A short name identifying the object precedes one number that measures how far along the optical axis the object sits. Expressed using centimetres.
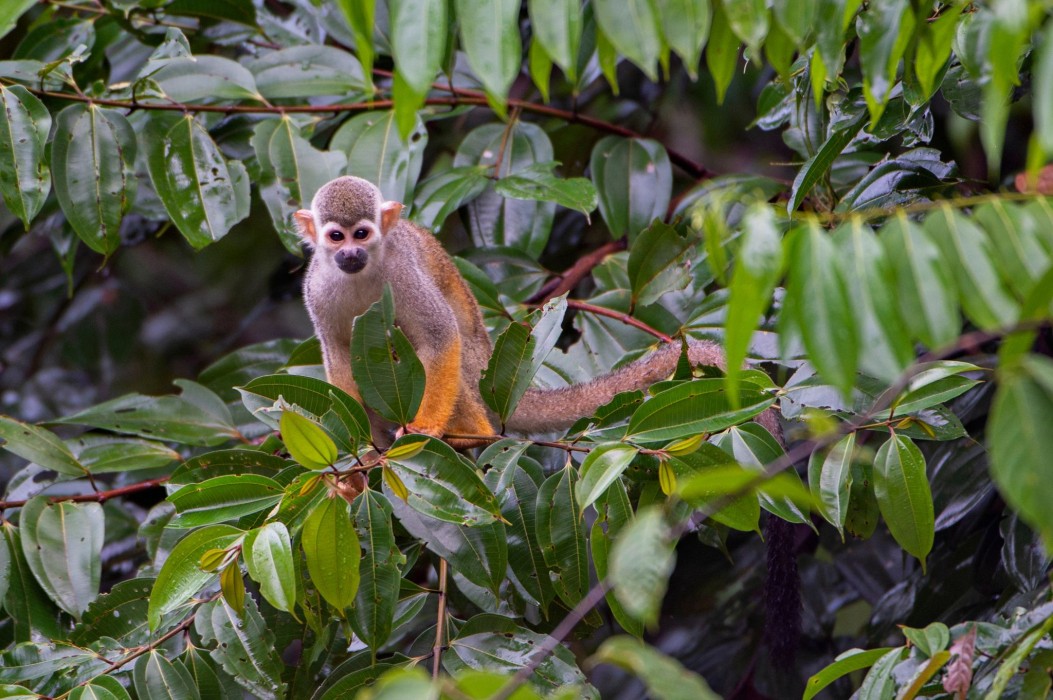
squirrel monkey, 699
